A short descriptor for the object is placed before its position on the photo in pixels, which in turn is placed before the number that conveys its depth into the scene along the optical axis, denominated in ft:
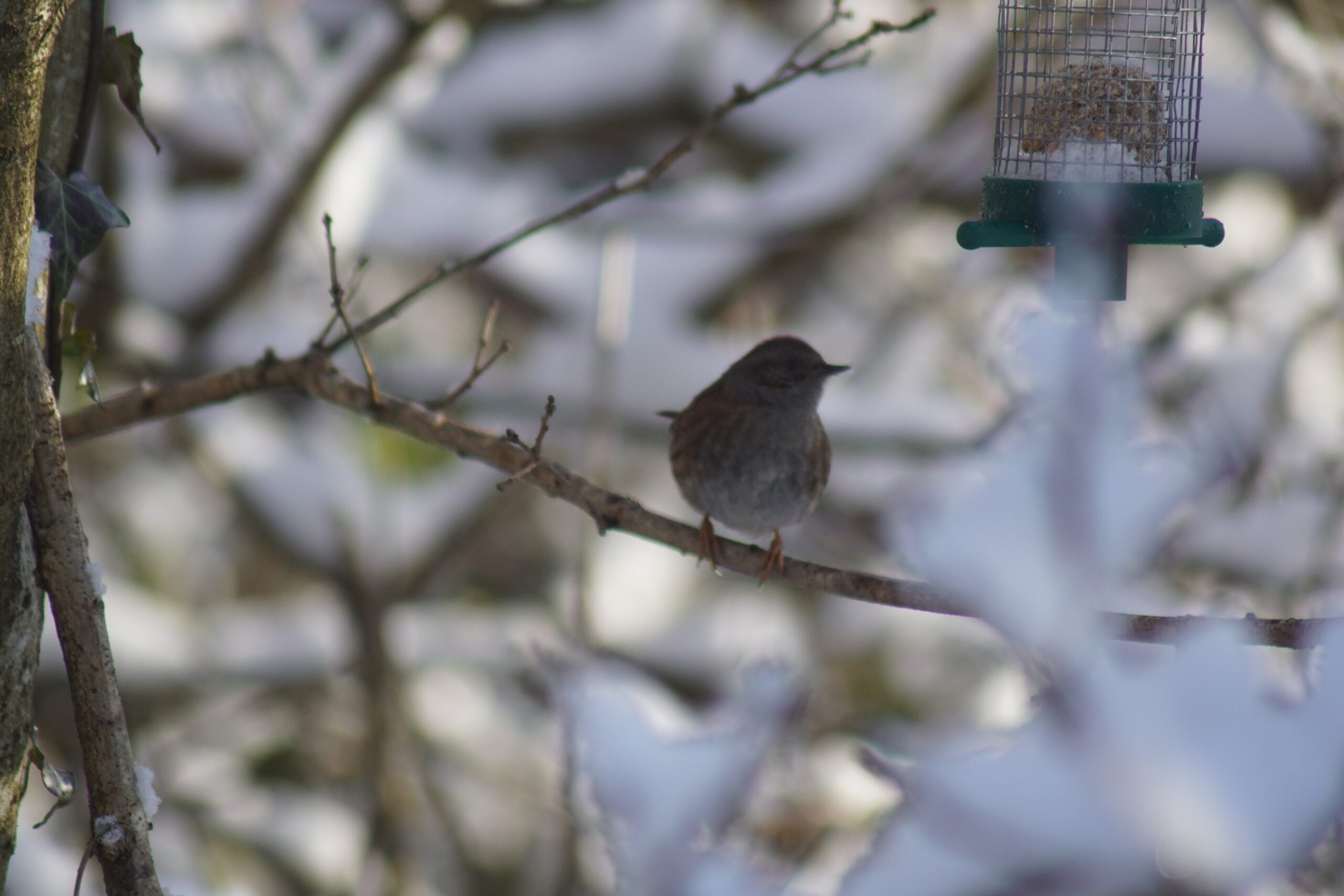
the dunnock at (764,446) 21.03
